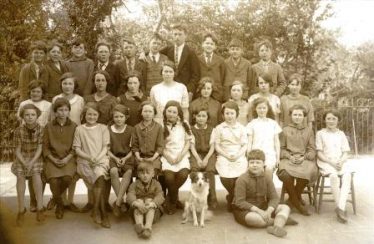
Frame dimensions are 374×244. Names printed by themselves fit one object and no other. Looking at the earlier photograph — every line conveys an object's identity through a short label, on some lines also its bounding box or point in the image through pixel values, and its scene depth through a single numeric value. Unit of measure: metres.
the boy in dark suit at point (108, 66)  4.23
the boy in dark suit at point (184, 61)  4.39
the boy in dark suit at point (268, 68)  4.39
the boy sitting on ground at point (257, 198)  3.41
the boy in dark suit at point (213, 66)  4.37
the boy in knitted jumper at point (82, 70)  4.20
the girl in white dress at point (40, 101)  3.84
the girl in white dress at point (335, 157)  3.70
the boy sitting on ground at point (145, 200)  3.36
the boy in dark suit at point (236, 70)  4.40
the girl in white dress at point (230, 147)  3.78
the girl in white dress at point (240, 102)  4.06
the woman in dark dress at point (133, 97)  4.02
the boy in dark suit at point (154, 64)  4.34
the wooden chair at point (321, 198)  3.79
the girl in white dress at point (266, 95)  4.15
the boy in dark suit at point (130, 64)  4.23
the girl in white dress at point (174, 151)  3.75
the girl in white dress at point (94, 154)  3.59
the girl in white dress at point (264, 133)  3.91
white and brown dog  3.50
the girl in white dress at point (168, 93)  4.07
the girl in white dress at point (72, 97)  3.91
